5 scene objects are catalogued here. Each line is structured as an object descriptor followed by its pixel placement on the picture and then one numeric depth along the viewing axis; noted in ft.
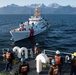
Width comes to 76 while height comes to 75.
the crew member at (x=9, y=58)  33.54
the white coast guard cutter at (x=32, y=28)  100.50
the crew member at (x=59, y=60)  30.34
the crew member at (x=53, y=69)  25.46
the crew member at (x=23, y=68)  26.37
